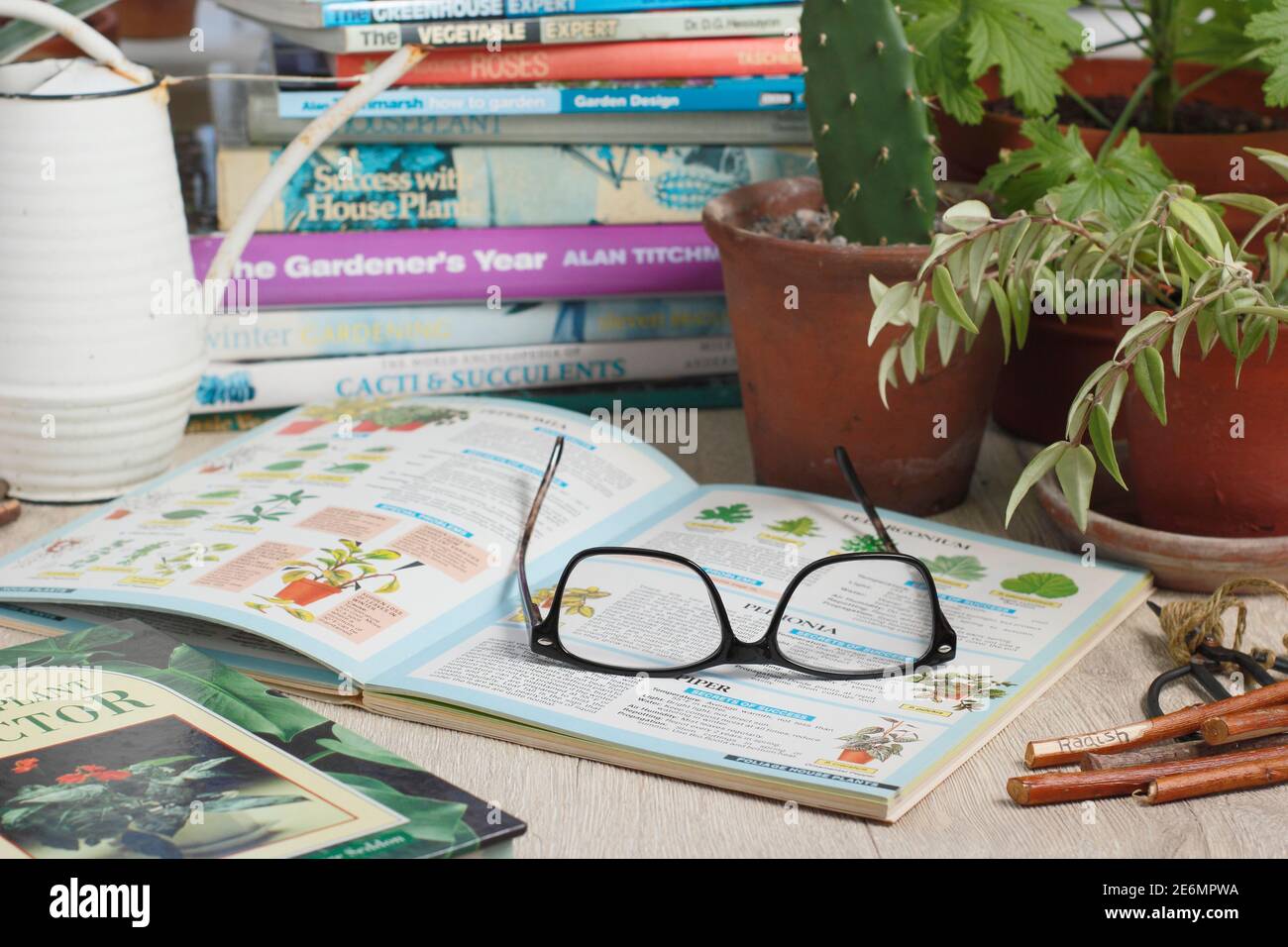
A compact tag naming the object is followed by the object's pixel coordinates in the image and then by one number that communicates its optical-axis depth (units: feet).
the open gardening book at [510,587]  1.75
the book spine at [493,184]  2.86
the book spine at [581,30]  2.76
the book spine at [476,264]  2.89
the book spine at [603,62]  2.82
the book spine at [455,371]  2.93
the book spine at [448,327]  2.92
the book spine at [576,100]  2.80
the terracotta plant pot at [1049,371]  2.73
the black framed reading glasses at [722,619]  1.92
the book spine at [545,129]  2.84
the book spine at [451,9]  2.74
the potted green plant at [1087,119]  2.40
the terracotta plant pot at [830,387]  2.42
